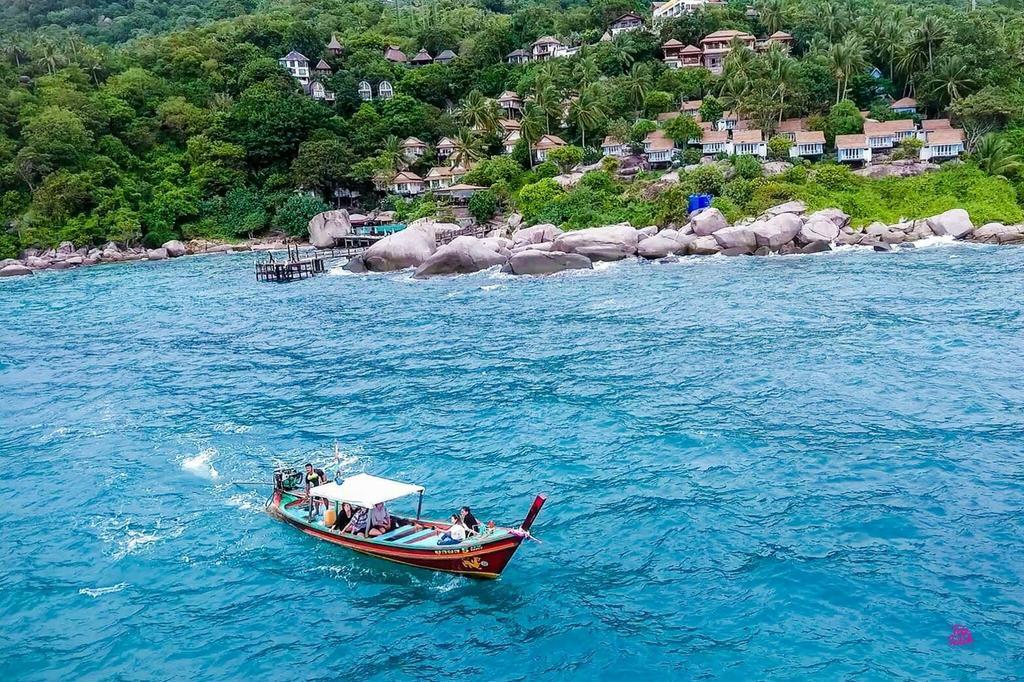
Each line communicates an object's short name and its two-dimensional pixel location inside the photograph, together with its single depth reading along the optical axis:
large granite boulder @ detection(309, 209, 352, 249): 87.12
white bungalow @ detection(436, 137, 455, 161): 98.75
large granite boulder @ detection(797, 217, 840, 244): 60.41
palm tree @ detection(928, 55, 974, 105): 79.94
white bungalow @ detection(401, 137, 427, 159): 100.38
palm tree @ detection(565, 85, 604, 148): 92.00
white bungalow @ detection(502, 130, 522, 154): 94.44
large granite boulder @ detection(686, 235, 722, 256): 61.19
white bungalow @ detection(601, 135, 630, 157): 89.25
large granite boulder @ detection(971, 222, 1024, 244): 58.91
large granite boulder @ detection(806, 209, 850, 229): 62.12
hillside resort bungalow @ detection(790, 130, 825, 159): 80.12
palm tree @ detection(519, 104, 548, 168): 89.71
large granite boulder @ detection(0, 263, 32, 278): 79.12
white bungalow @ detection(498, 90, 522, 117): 108.38
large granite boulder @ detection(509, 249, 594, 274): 58.62
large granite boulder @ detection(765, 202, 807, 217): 64.25
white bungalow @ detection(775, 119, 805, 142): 81.48
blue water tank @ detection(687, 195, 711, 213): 68.50
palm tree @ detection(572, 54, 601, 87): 103.02
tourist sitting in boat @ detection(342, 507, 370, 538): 20.30
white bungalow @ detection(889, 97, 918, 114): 85.67
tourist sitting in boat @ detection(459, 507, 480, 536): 18.86
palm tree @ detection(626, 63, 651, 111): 96.19
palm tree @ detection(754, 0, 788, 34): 108.81
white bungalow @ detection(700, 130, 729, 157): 83.75
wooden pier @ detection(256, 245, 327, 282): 66.94
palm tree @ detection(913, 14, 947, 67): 85.69
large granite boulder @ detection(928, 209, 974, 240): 61.38
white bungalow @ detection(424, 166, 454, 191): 93.69
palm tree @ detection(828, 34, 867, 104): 86.00
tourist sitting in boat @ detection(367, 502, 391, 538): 20.22
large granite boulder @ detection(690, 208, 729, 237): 63.06
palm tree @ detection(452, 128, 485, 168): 94.31
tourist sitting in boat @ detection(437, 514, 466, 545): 18.62
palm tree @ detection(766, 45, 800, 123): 83.88
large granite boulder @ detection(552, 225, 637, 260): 61.19
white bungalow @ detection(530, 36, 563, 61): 120.19
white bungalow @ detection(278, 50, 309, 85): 121.69
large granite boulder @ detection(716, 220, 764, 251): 60.34
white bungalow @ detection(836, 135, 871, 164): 77.81
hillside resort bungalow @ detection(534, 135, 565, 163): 91.12
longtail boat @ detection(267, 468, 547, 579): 18.08
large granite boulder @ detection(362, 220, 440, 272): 67.44
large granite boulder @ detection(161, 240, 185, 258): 89.19
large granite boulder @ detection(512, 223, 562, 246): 65.56
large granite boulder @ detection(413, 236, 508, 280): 61.97
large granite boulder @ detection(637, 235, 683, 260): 61.25
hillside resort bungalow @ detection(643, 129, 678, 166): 84.69
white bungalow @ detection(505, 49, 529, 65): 122.19
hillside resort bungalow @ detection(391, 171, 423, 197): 94.31
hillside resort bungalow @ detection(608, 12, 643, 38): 119.00
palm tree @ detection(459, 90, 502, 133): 98.06
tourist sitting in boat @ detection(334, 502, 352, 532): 20.89
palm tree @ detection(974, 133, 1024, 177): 68.31
